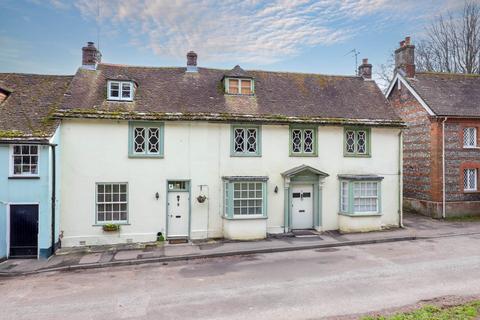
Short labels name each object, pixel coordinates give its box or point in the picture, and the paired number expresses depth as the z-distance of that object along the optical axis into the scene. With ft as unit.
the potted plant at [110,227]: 45.39
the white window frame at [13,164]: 40.83
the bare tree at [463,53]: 97.25
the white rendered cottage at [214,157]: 45.88
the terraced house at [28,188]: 40.45
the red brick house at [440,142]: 62.85
